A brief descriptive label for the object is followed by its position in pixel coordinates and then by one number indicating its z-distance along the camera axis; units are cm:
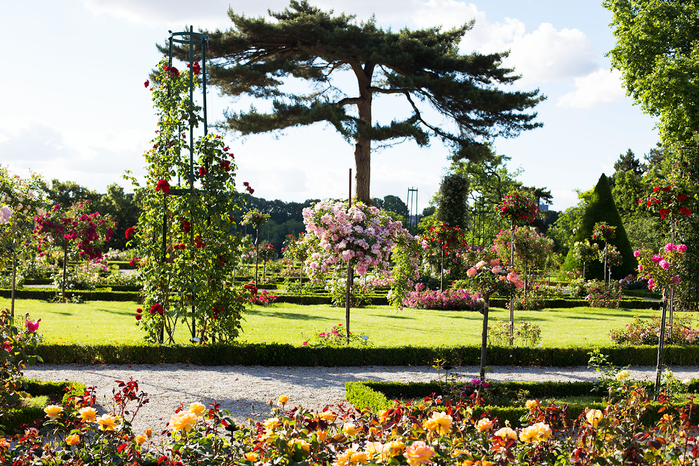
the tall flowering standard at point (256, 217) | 1611
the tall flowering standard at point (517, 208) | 914
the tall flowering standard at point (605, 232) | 1816
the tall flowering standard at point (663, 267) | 616
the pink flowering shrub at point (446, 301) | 1315
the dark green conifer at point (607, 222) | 2056
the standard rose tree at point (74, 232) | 1174
